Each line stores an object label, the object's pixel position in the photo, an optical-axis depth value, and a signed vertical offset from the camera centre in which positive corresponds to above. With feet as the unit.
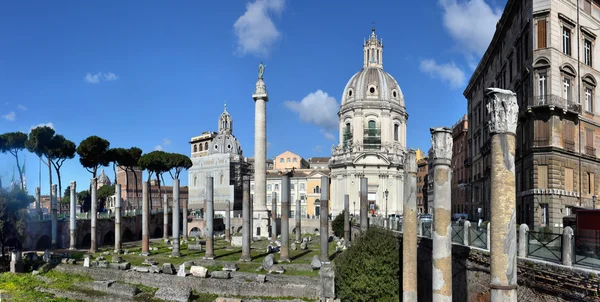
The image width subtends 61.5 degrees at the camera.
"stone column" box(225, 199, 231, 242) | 141.58 -14.90
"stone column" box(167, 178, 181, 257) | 98.63 -9.00
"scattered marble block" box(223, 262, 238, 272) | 76.63 -13.95
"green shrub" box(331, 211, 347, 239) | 139.03 -14.10
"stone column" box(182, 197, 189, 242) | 129.16 -12.04
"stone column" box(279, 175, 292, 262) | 86.17 -7.35
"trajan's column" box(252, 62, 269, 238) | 148.25 +6.03
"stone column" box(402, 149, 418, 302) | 41.68 -4.74
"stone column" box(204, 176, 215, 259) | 91.25 -7.84
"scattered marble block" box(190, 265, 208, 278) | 72.64 -13.74
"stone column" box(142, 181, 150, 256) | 102.37 -9.84
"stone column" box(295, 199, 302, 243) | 138.21 -13.21
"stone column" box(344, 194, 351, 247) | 108.89 -11.50
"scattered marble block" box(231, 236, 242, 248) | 124.38 -16.09
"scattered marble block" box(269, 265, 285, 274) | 74.59 -13.91
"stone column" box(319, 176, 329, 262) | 82.64 -7.87
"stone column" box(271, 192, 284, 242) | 133.26 -14.03
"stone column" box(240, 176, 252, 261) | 89.04 -9.57
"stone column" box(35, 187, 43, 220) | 130.71 -6.94
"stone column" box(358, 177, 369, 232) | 100.07 -5.75
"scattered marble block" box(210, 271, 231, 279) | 71.00 -13.90
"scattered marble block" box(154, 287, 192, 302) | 64.59 -15.18
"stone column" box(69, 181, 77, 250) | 120.01 -10.24
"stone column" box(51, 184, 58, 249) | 122.52 -12.32
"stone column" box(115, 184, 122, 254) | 110.73 -10.26
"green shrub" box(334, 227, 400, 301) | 53.01 -10.09
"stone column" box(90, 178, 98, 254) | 112.74 -8.41
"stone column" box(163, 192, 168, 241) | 139.95 -11.65
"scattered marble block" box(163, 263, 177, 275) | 75.92 -14.03
